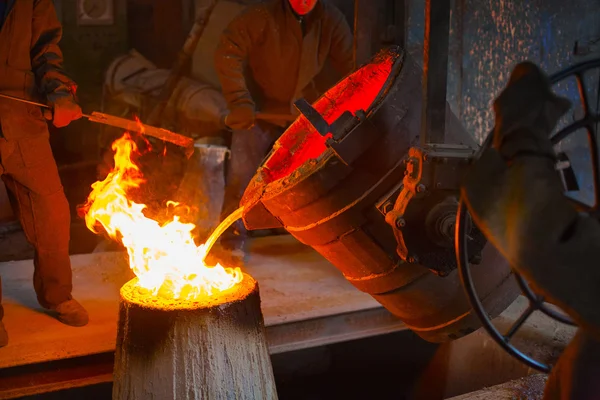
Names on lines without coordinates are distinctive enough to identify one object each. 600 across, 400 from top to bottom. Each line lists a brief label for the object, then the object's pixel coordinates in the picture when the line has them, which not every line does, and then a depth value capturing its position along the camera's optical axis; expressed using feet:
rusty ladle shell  6.84
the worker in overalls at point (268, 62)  14.20
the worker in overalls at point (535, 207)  4.03
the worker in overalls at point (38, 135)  9.93
